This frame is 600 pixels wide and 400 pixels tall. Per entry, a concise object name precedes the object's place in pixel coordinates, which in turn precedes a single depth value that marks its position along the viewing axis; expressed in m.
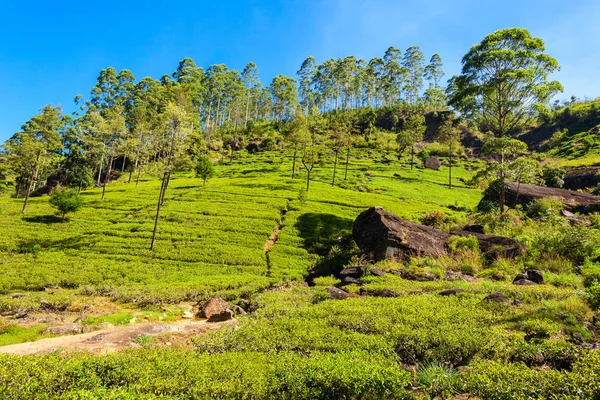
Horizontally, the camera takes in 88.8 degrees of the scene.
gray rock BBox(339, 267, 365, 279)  20.62
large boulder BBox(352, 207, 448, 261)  23.03
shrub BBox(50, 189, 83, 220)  36.81
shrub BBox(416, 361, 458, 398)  6.77
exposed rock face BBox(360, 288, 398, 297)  15.41
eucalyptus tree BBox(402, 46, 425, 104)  121.31
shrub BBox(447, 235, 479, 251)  22.33
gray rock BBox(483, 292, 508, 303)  12.07
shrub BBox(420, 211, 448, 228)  32.16
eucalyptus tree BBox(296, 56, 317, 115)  123.44
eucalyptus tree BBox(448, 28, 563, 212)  28.16
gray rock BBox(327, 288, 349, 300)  16.04
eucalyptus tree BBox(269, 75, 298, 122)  115.25
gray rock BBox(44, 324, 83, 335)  14.12
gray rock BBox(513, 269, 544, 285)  15.66
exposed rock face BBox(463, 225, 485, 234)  26.39
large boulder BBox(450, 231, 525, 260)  20.19
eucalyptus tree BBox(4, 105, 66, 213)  42.53
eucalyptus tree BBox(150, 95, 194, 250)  32.06
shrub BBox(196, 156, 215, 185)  55.47
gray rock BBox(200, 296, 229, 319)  17.29
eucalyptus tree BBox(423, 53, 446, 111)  124.94
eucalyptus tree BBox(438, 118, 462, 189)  73.88
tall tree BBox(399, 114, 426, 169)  87.12
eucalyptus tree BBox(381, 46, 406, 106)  121.31
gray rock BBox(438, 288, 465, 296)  14.07
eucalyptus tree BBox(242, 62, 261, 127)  116.56
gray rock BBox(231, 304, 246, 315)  16.88
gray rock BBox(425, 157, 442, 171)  79.89
